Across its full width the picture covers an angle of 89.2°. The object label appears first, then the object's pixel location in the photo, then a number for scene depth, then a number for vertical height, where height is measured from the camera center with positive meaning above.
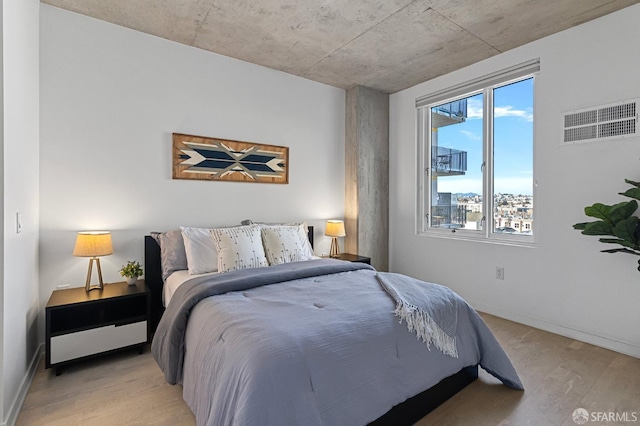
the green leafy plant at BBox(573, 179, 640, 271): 2.29 -0.09
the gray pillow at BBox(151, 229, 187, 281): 2.76 -0.35
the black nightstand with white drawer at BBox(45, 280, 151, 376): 2.25 -0.83
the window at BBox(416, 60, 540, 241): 3.29 +0.61
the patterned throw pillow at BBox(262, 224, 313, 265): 2.95 -0.32
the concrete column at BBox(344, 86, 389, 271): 4.25 +0.50
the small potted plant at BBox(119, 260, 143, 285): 2.71 -0.51
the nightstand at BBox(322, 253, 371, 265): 3.92 -0.57
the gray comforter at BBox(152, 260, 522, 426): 1.30 -0.67
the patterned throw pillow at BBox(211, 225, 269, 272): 2.68 -0.32
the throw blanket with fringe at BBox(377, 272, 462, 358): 1.80 -0.58
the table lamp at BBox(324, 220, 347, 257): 3.99 -0.25
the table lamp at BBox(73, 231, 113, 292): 2.47 -0.26
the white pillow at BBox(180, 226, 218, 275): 2.68 -0.34
